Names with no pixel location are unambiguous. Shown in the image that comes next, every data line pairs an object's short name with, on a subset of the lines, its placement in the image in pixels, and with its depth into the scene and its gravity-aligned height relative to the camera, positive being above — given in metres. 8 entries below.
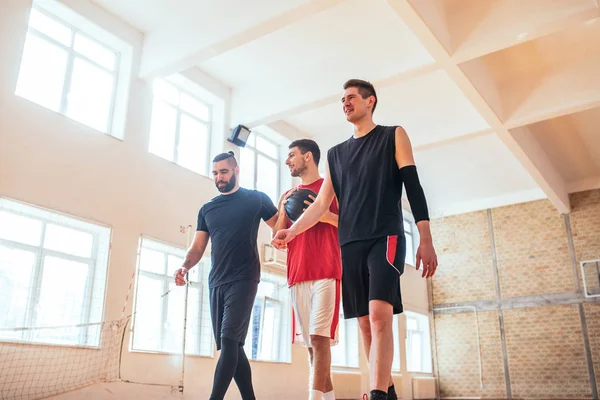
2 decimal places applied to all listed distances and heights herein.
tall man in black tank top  2.29 +0.66
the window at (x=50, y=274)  5.51 +0.94
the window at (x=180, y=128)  8.01 +3.49
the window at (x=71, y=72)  6.42 +3.51
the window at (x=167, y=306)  6.91 +0.76
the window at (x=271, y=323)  8.80 +0.69
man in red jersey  2.95 +0.50
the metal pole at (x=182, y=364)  6.30 +0.01
